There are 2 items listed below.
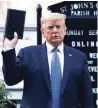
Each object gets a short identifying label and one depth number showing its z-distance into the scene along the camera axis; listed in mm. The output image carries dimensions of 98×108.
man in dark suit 3518
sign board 5785
